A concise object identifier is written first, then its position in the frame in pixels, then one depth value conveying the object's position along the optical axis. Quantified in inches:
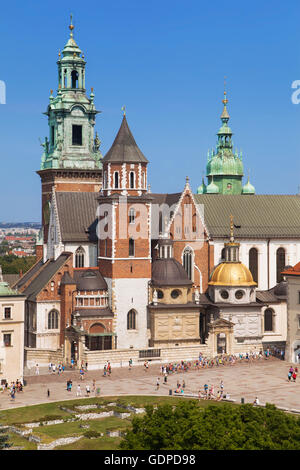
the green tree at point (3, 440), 1584.2
